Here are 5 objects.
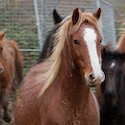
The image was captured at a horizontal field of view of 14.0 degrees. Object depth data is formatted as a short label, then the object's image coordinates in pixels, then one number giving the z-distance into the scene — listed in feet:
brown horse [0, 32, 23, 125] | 36.12
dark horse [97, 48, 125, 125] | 24.57
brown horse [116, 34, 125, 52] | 31.12
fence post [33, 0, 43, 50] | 43.58
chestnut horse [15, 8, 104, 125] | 16.25
